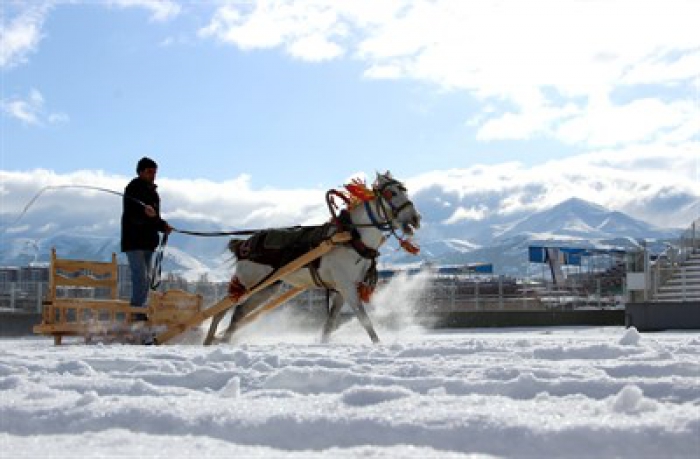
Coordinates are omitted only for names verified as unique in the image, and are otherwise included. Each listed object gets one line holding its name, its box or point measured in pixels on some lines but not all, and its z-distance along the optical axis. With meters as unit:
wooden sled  9.55
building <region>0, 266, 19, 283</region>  41.59
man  9.45
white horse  8.96
